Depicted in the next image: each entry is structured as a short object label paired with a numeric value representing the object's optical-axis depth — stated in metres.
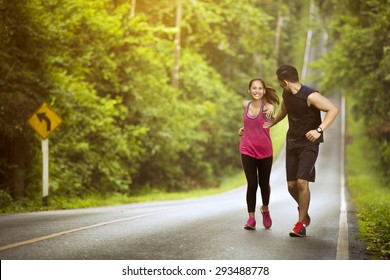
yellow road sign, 22.94
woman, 12.76
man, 12.29
